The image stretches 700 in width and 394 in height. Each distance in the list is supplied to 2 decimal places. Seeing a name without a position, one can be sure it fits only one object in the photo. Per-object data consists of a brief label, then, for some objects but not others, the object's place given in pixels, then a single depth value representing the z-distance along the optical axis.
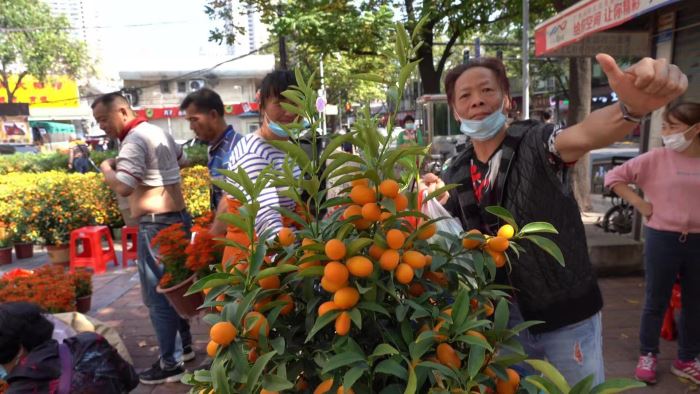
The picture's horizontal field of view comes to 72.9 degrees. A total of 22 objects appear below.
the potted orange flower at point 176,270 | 2.79
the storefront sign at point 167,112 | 27.20
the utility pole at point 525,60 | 8.84
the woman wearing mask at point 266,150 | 1.64
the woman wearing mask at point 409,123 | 16.35
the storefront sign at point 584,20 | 3.54
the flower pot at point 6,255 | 6.50
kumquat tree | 0.83
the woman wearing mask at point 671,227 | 2.67
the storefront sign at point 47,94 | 36.69
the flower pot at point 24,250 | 6.71
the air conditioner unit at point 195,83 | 30.91
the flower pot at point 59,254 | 6.29
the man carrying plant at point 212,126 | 2.98
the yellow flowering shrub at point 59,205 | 6.33
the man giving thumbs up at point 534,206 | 1.51
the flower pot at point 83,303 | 4.12
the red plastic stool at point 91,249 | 5.86
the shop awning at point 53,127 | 34.56
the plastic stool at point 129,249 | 5.78
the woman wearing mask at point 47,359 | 1.98
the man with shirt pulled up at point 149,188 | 2.86
